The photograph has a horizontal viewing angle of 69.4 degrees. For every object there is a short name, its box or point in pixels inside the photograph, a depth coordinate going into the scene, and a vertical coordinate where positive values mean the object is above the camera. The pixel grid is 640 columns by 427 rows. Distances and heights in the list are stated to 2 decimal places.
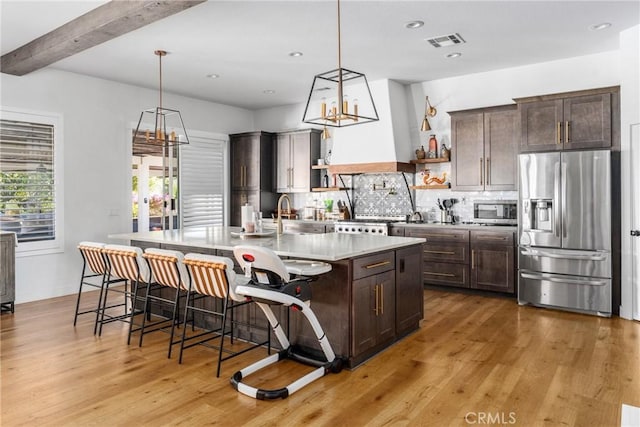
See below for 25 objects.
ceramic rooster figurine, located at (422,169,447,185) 6.40 +0.39
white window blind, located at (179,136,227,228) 7.43 +0.44
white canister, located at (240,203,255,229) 4.55 -0.07
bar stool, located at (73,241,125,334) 4.18 -0.44
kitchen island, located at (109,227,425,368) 3.30 -0.61
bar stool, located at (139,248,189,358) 3.61 -0.48
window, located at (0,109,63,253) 5.41 +0.36
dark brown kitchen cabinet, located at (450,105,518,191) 5.65 +0.73
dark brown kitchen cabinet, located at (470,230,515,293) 5.41 -0.65
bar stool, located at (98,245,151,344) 3.91 -0.48
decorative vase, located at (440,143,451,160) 6.24 +0.72
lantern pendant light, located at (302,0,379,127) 6.67 +1.77
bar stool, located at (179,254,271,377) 3.21 -0.51
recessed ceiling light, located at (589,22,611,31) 4.43 +1.74
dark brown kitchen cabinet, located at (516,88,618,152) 4.79 +0.92
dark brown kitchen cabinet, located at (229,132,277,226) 7.79 +0.61
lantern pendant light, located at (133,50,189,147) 6.82 +1.29
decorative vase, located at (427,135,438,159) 6.43 +0.83
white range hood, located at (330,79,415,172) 6.38 +1.02
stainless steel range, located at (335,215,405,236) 6.23 -0.25
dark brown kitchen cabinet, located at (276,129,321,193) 7.53 +0.79
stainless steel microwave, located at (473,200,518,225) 5.83 -0.07
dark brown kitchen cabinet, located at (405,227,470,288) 5.72 -0.62
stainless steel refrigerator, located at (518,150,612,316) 4.66 -0.26
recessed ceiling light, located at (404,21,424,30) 4.32 +1.73
